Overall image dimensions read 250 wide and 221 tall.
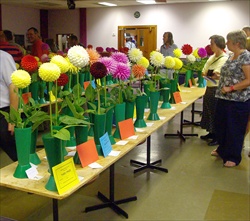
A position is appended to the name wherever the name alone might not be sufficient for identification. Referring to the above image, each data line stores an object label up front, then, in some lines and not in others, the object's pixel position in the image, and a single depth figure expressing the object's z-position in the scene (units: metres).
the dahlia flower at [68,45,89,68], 1.82
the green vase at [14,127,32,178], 1.78
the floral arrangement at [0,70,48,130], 1.73
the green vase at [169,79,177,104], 3.73
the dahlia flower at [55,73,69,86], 2.02
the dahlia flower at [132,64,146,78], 2.77
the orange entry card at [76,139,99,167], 1.91
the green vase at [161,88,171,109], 3.50
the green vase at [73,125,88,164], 1.91
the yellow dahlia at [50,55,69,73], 1.82
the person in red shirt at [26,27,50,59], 5.07
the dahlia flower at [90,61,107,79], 1.88
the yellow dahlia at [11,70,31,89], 1.72
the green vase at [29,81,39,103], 3.48
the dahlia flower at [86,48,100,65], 2.21
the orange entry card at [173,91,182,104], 3.77
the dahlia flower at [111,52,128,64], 2.37
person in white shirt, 2.49
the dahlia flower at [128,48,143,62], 2.88
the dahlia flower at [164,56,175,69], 3.49
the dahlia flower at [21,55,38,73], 1.92
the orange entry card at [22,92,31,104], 3.07
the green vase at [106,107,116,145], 2.23
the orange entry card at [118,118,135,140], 2.42
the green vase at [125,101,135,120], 2.55
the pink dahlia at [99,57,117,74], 2.15
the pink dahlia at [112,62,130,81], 2.24
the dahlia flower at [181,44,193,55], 4.90
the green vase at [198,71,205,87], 5.09
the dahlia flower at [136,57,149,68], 3.01
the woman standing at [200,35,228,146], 3.96
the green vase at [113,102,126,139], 2.41
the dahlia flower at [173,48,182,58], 4.41
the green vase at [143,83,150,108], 3.09
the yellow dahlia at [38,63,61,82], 1.65
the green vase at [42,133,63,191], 1.65
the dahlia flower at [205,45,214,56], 5.48
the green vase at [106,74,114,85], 4.76
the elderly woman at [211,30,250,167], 3.29
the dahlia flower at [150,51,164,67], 3.20
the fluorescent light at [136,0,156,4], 11.45
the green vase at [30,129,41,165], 1.93
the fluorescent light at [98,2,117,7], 11.94
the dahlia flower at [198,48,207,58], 5.12
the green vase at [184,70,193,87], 5.03
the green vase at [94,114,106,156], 2.06
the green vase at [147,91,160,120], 2.97
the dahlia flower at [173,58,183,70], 3.81
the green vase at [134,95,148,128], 2.71
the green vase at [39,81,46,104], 3.54
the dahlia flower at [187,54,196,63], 4.96
